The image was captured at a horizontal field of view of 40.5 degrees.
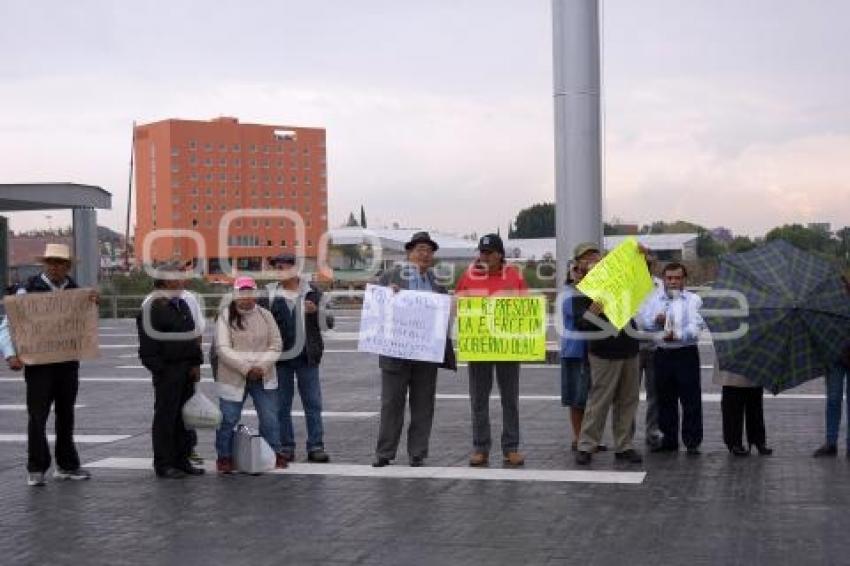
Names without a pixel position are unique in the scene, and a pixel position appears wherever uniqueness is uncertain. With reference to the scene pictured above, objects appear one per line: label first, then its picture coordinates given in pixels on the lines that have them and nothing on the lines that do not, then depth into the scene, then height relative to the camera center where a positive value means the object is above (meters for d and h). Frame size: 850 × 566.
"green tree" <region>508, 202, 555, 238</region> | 120.44 +4.76
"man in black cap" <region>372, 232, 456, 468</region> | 9.78 -1.07
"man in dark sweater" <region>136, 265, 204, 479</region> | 9.36 -0.72
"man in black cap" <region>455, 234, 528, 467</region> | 9.73 -0.96
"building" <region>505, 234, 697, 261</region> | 44.27 +0.99
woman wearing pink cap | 9.62 -0.70
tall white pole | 18.97 +2.41
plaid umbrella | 9.09 -0.51
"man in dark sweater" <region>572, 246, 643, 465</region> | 9.66 -1.00
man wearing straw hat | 9.16 -0.94
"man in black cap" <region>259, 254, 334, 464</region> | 10.02 -0.65
